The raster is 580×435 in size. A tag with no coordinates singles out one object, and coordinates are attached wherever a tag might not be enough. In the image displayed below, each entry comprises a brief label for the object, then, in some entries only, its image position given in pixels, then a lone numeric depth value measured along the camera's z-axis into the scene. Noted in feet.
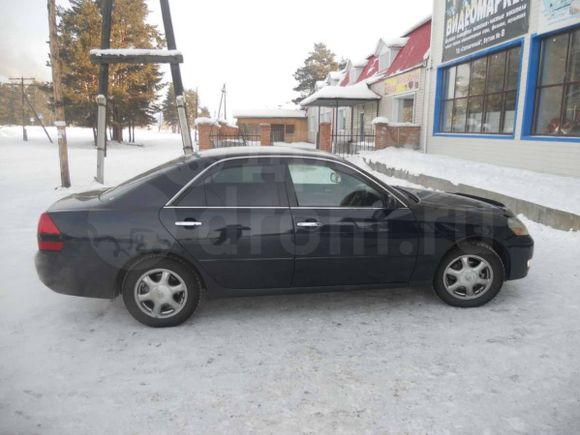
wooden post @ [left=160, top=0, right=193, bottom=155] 34.73
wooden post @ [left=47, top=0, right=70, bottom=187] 35.76
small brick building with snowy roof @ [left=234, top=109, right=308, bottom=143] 134.51
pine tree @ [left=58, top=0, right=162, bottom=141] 98.02
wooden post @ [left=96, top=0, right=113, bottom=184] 34.42
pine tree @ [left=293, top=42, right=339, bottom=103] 208.95
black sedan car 11.78
